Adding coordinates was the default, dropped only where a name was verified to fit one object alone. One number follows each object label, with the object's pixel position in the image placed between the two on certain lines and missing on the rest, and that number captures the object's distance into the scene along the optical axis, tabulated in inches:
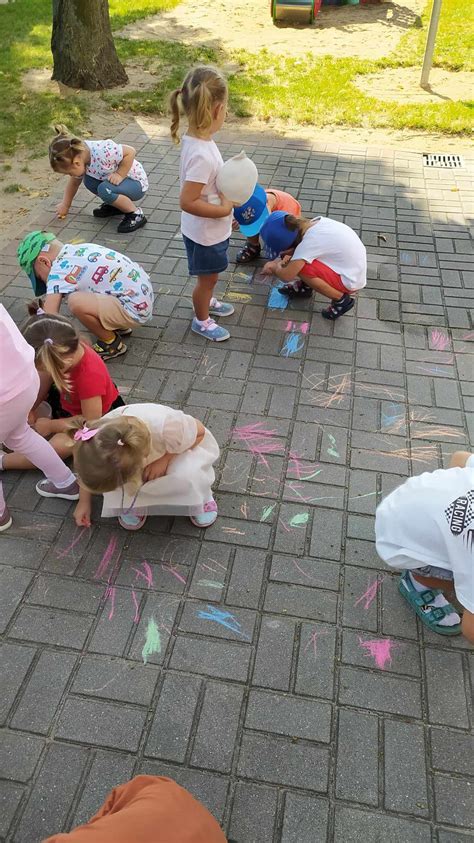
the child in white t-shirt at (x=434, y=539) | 80.3
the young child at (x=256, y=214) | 164.9
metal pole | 266.1
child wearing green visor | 136.7
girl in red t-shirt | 102.5
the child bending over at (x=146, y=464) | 87.7
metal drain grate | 237.5
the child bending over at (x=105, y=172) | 182.2
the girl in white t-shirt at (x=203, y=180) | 119.8
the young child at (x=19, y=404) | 94.3
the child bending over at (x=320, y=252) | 152.1
